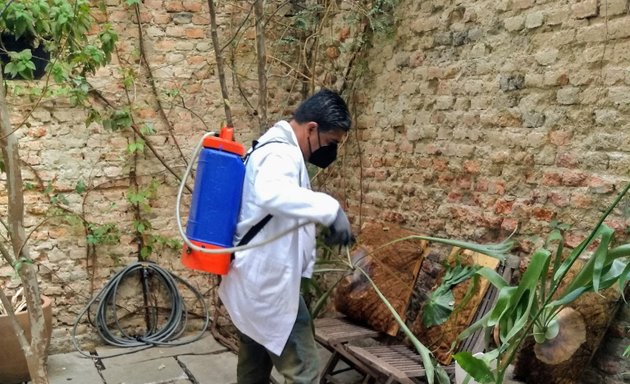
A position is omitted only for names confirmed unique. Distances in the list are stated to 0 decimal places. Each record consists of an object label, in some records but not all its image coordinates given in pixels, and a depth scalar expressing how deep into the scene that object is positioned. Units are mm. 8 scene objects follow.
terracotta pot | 4105
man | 2660
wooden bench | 3447
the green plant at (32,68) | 3070
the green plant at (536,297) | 2428
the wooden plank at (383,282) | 4020
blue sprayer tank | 2801
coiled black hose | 5035
